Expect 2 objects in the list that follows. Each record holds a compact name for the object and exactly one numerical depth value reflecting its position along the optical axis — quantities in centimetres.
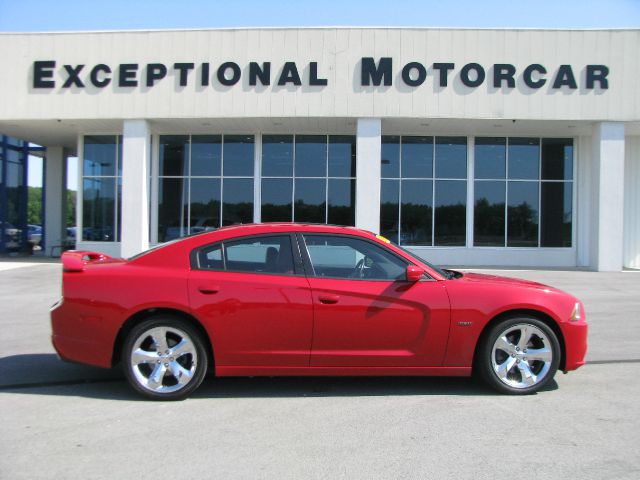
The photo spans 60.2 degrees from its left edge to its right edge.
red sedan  473
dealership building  1694
